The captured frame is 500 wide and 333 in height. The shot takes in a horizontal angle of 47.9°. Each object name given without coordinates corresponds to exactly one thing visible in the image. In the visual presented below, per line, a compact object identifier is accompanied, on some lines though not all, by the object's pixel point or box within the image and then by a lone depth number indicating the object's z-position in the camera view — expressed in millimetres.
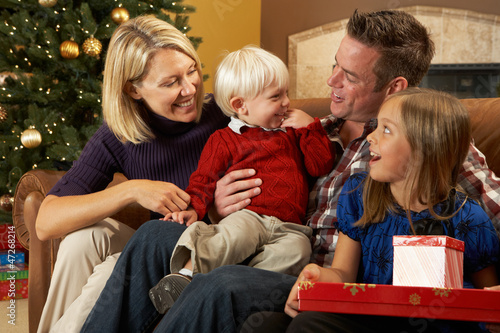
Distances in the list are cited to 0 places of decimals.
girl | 1176
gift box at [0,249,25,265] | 3338
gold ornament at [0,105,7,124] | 3226
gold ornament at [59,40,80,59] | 3102
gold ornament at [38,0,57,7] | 3102
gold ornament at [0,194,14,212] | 3232
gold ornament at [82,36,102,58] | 3125
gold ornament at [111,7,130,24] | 3174
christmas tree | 3152
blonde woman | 1638
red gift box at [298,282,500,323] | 853
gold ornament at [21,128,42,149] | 3094
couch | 1627
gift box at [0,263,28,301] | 3232
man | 1131
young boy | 1446
